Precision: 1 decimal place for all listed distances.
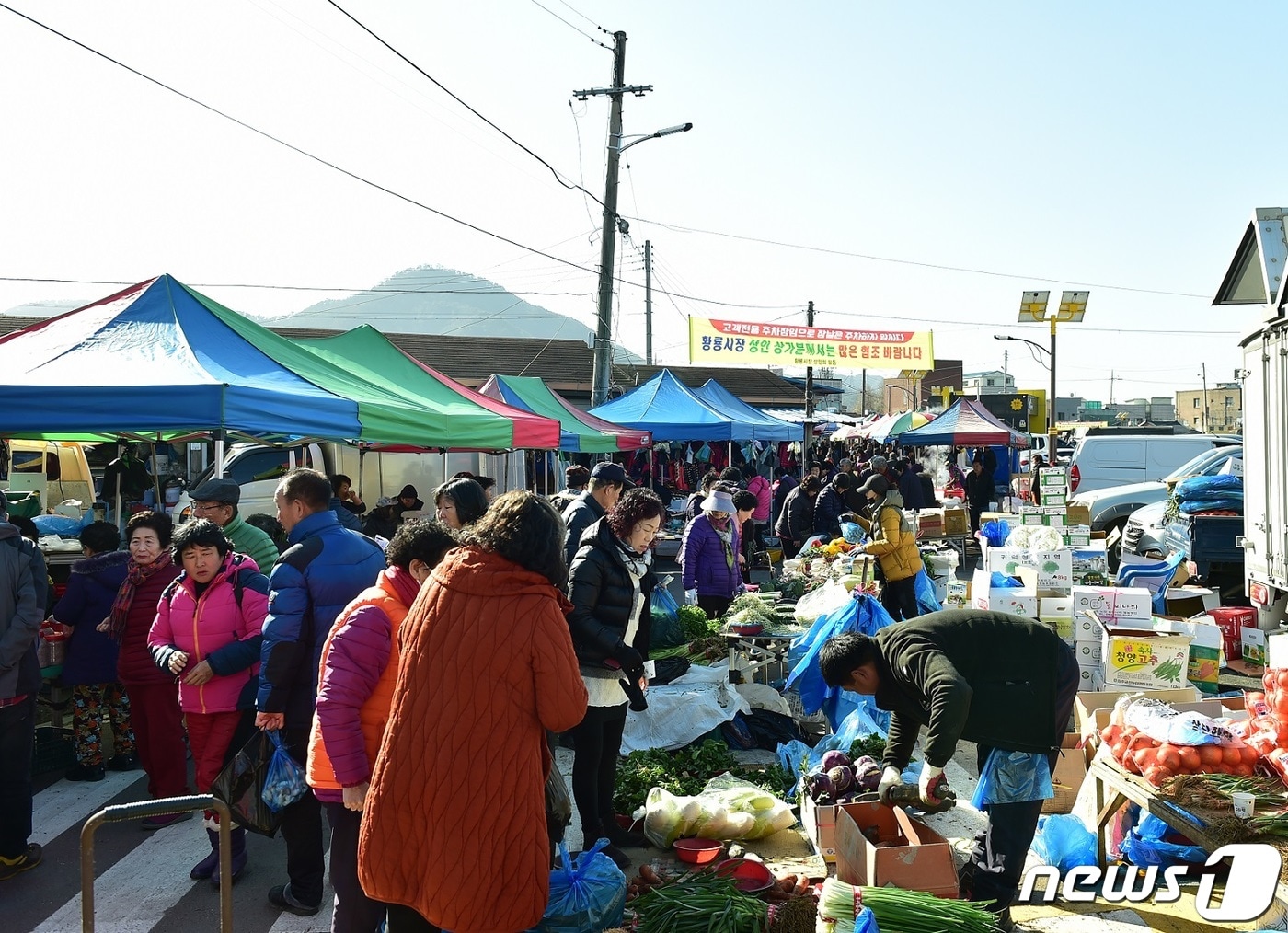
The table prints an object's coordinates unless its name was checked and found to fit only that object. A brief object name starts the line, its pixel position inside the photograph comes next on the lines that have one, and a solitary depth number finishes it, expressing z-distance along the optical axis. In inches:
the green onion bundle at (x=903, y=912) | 128.2
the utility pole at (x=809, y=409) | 917.2
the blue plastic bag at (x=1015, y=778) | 147.7
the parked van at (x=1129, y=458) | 743.7
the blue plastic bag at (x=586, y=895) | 140.1
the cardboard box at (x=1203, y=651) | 286.4
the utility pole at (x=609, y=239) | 634.8
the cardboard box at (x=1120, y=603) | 281.4
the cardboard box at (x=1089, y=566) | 353.4
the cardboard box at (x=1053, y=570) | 315.9
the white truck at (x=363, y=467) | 557.0
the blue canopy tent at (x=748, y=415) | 713.0
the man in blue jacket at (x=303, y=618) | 153.4
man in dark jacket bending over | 146.2
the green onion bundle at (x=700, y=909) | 141.5
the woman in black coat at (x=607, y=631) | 175.0
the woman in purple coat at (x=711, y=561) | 338.0
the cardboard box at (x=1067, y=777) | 208.2
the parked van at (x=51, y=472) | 575.5
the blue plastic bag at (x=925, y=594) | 378.6
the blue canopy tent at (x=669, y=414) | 660.1
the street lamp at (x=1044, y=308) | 954.1
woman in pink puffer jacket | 173.3
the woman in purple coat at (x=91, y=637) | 225.1
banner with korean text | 983.6
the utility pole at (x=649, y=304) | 1413.6
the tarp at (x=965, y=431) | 799.7
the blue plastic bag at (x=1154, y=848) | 171.0
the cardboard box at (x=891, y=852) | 143.6
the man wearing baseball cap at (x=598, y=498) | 217.0
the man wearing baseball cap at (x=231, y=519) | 207.8
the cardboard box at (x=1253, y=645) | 306.2
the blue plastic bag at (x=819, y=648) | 243.4
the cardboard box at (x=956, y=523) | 613.0
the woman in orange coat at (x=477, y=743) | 102.0
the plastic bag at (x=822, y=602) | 316.8
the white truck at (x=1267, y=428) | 259.1
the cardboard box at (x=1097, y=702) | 202.1
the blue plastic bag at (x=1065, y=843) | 176.1
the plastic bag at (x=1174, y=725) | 158.9
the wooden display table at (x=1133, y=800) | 143.6
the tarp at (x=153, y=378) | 226.1
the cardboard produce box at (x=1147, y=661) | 256.1
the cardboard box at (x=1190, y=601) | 352.8
